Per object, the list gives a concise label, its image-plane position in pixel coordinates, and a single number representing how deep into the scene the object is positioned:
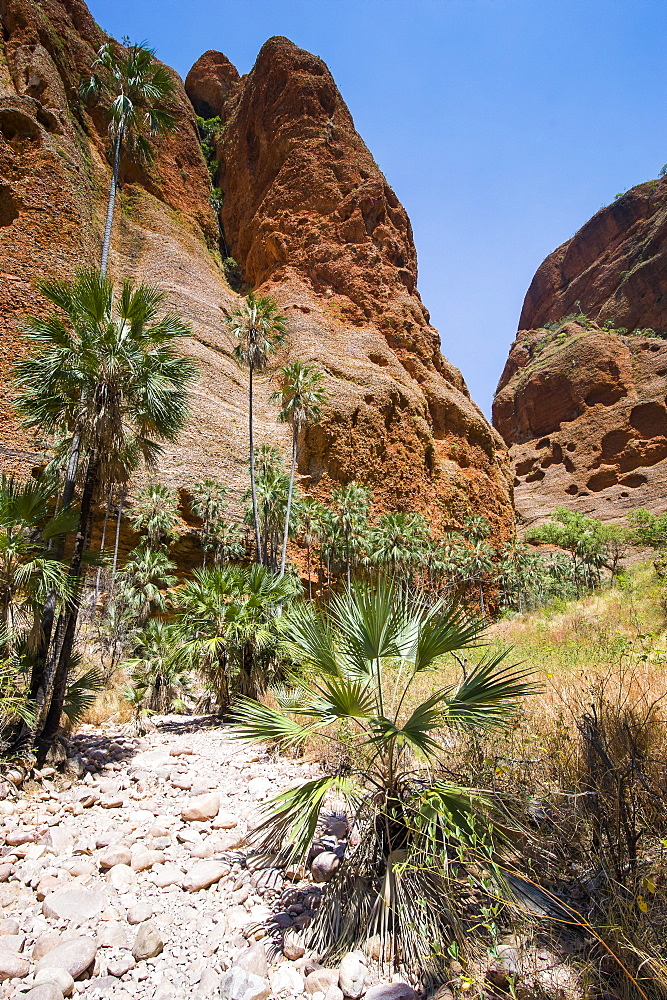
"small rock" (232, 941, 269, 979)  3.16
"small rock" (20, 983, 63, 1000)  2.93
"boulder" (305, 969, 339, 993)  2.99
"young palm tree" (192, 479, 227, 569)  28.22
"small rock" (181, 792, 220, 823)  5.39
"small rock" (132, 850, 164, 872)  4.45
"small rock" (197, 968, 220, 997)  3.06
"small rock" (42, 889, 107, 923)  3.76
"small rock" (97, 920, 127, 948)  3.49
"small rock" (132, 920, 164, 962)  3.37
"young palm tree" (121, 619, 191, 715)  12.56
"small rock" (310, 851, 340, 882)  3.99
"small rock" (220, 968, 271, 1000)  2.97
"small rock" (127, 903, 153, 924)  3.74
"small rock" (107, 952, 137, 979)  3.23
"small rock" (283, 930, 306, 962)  3.27
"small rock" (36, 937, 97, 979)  3.21
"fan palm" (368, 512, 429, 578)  32.00
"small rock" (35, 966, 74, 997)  3.06
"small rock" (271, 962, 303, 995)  3.03
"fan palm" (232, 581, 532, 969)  3.09
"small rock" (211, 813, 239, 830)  5.17
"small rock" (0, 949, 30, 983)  3.16
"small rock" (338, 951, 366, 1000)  2.92
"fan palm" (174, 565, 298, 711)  10.66
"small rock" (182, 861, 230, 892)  4.16
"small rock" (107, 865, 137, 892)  4.18
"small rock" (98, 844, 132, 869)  4.46
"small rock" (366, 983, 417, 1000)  2.76
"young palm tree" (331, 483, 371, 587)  32.31
